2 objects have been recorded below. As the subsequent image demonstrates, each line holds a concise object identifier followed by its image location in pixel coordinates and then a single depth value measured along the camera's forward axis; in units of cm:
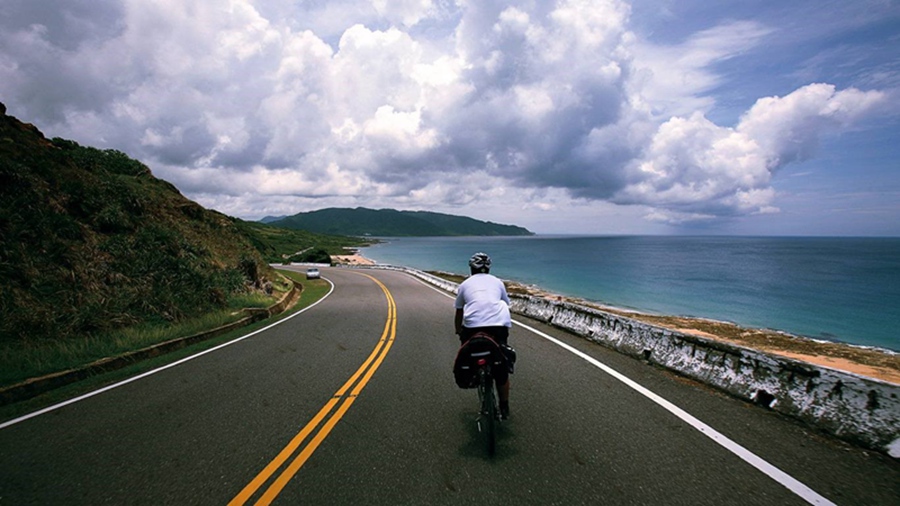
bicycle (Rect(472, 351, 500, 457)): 390
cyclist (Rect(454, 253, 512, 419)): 446
